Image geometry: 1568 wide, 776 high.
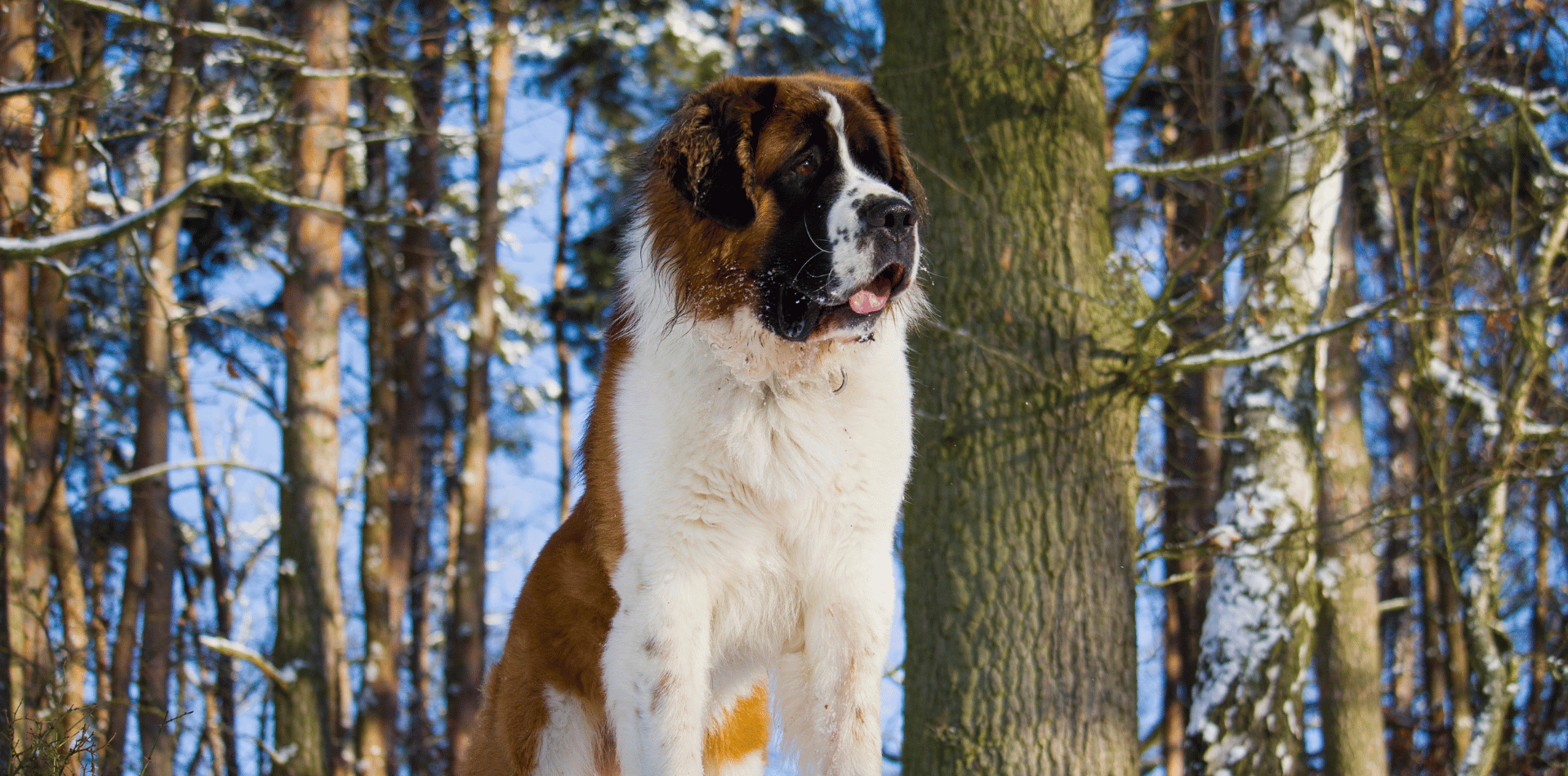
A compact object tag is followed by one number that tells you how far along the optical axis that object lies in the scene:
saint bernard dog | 2.83
